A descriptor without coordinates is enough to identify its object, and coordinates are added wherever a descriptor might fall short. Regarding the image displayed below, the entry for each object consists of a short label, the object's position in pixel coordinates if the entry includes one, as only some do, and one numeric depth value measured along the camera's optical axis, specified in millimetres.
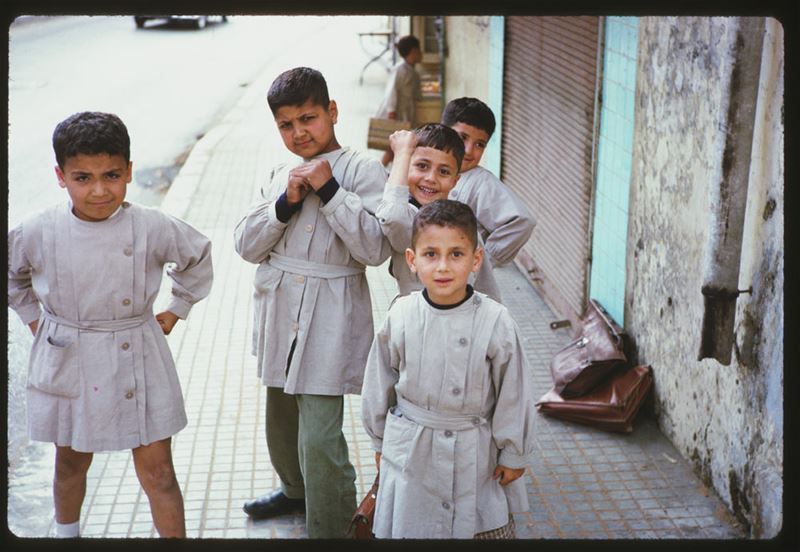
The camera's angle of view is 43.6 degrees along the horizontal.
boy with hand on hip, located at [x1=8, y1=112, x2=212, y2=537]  3334
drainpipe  3639
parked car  28120
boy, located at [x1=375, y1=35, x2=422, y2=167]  10969
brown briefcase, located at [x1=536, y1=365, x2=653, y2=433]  5035
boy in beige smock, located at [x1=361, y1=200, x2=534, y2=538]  3146
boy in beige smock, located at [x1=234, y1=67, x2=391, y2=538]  3615
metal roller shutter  6371
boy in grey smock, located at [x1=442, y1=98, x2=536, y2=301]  4203
